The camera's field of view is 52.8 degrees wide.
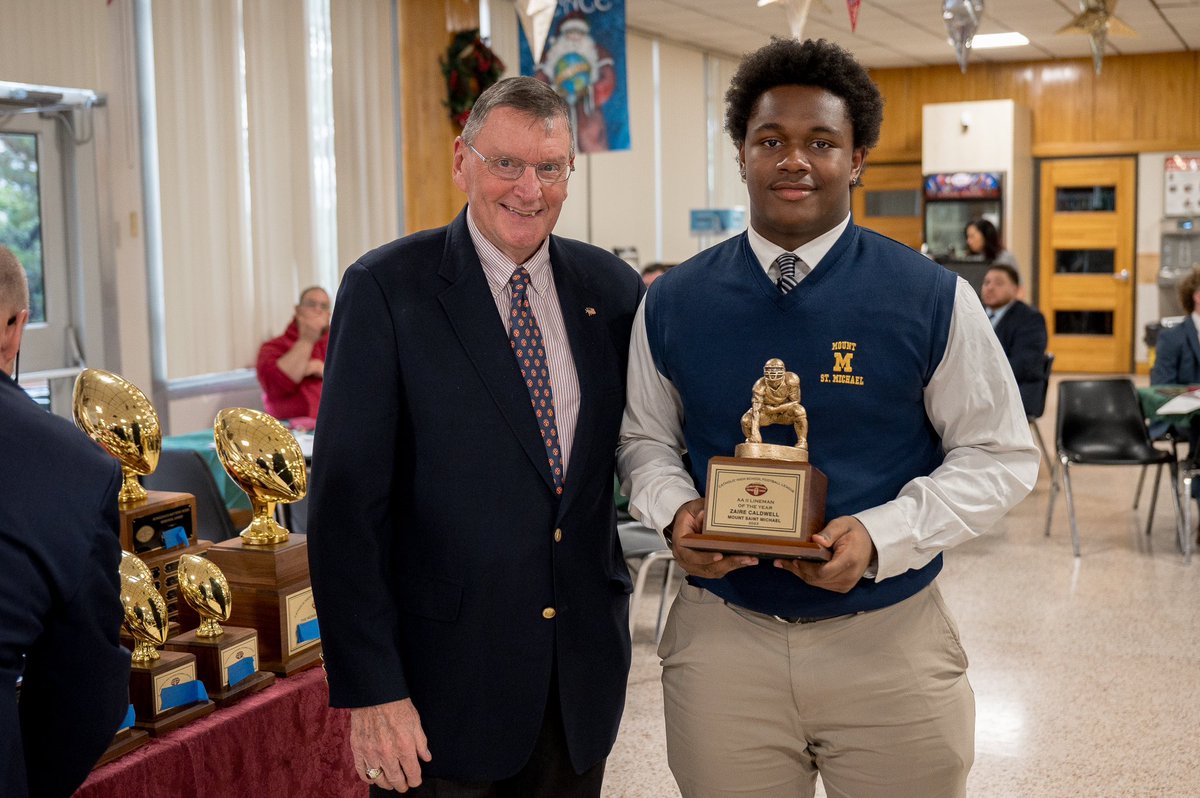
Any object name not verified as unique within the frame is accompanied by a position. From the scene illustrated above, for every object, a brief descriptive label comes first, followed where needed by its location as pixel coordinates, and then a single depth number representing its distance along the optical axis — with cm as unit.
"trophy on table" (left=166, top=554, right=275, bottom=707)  220
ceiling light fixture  1199
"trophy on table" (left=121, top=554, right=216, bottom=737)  206
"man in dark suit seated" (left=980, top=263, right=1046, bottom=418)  731
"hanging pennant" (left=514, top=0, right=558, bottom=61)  500
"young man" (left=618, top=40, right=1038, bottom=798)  171
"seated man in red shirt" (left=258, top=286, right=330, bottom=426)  646
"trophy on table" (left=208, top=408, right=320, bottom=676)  238
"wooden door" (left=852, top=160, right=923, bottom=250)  1418
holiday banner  685
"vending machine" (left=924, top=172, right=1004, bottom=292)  1284
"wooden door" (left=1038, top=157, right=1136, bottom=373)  1335
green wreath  816
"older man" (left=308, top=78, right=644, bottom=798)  178
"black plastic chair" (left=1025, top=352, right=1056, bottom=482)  745
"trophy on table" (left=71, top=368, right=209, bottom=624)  226
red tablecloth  204
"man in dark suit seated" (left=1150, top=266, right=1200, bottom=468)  672
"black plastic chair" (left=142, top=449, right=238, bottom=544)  405
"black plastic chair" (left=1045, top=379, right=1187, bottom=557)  657
